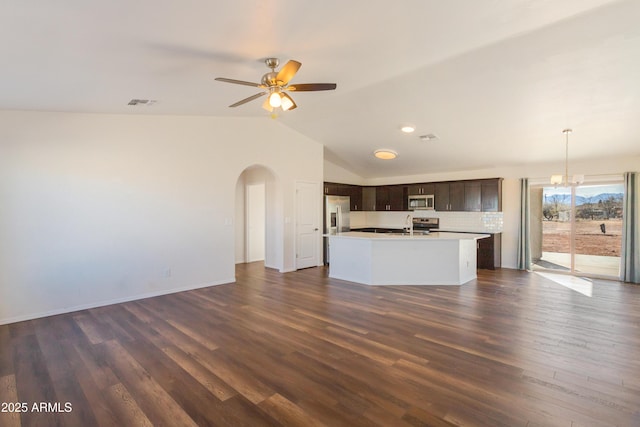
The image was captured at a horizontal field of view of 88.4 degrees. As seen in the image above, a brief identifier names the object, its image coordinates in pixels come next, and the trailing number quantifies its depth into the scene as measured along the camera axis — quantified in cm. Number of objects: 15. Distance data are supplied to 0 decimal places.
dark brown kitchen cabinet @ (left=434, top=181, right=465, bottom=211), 784
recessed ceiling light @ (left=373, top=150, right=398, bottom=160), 701
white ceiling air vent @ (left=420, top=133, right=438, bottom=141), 605
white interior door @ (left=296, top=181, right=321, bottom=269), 723
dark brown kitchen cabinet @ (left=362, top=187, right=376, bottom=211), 927
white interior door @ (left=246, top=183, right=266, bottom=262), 830
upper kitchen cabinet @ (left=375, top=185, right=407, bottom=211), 881
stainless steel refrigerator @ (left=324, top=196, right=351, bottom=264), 800
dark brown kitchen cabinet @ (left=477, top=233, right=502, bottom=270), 732
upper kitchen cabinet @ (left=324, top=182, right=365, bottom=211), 815
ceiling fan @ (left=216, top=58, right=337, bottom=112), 320
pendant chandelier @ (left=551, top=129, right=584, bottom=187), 494
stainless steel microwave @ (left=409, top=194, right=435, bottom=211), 834
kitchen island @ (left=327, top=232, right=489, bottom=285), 572
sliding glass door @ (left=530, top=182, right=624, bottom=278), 643
